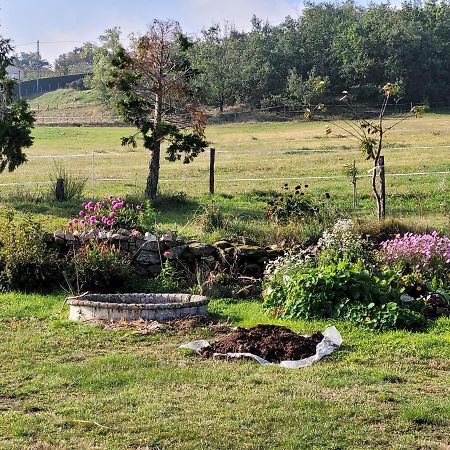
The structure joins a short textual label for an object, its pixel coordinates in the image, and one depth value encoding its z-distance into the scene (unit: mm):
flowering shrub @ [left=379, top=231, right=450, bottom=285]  10633
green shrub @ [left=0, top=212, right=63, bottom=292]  11266
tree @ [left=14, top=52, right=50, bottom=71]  166775
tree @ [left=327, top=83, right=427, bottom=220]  13852
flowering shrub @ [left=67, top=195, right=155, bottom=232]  12305
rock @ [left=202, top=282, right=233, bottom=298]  11016
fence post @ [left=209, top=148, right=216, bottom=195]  20344
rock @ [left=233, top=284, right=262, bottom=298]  11062
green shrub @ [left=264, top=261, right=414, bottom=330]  9250
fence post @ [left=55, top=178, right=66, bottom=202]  18916
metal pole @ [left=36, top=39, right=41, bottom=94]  102562
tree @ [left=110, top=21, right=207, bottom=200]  18453
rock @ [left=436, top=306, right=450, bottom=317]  9555
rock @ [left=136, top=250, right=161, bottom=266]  11750
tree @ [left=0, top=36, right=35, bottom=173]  19547
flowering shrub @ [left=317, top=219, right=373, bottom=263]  10758
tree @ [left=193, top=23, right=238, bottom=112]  73938
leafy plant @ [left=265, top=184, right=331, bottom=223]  13664
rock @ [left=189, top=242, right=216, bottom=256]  11680
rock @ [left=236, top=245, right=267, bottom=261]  11664
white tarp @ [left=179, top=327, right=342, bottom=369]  7496
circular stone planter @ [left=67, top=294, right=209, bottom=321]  9391
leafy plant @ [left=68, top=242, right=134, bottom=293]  11125
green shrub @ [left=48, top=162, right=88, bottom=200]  19250
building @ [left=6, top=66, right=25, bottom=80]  126806
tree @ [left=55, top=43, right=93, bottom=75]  128837
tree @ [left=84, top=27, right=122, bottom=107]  73812
